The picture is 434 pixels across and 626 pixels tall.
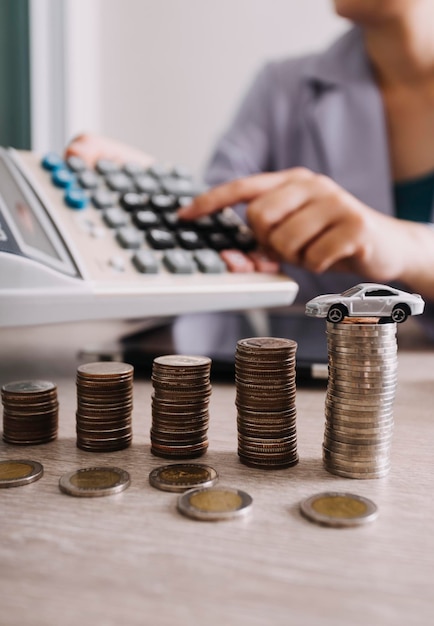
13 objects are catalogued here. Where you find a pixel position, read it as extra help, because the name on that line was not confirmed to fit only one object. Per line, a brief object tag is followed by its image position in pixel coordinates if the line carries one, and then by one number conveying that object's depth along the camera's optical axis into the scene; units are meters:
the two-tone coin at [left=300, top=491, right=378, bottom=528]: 0.29
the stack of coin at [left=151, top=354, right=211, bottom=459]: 0.38
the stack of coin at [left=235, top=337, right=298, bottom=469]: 0.37
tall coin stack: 0.34
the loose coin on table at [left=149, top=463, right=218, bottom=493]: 0.33
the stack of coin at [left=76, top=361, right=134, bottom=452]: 0.39
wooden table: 0.22
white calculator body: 0.49
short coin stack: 0.40
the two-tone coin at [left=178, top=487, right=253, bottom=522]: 0.29
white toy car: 0.34
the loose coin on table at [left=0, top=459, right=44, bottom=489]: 0.33
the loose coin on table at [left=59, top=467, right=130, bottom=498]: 0.32
